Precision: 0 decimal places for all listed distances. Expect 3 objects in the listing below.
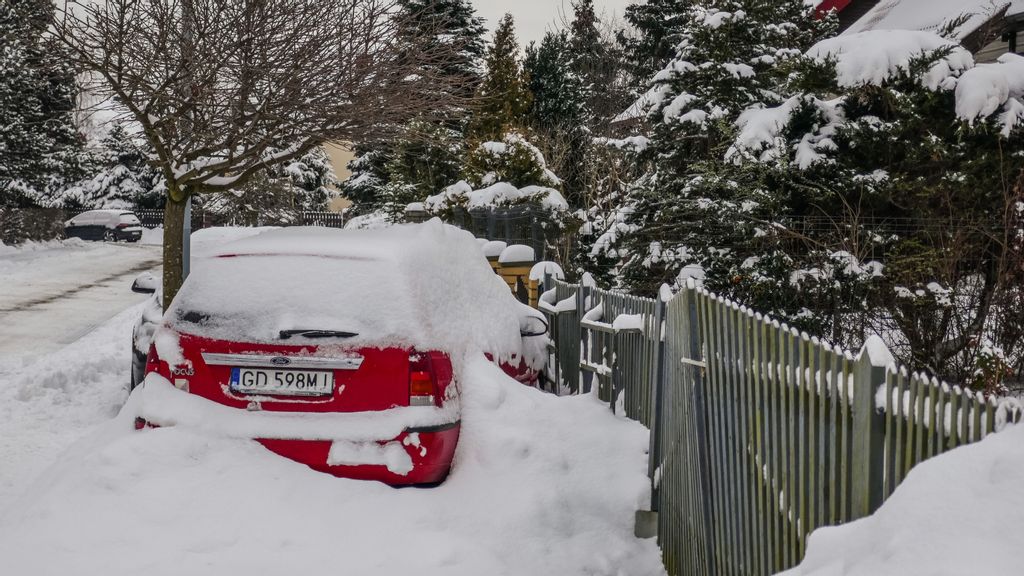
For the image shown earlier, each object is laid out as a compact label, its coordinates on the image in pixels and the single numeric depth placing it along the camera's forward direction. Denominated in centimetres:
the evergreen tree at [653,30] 3441
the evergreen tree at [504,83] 2830
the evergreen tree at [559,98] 3528
